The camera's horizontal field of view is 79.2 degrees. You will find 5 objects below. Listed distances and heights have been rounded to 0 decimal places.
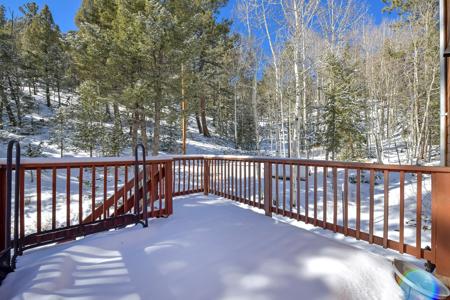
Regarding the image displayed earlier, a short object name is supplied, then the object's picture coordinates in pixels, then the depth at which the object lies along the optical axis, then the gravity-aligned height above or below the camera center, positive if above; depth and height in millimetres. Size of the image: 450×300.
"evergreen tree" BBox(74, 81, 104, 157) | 11523 +1005
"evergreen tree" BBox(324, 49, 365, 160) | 12742 +1797
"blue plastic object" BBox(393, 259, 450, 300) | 1806 -918
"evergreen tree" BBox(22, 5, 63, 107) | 17750 +7171
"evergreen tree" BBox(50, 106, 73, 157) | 12086 +1032
